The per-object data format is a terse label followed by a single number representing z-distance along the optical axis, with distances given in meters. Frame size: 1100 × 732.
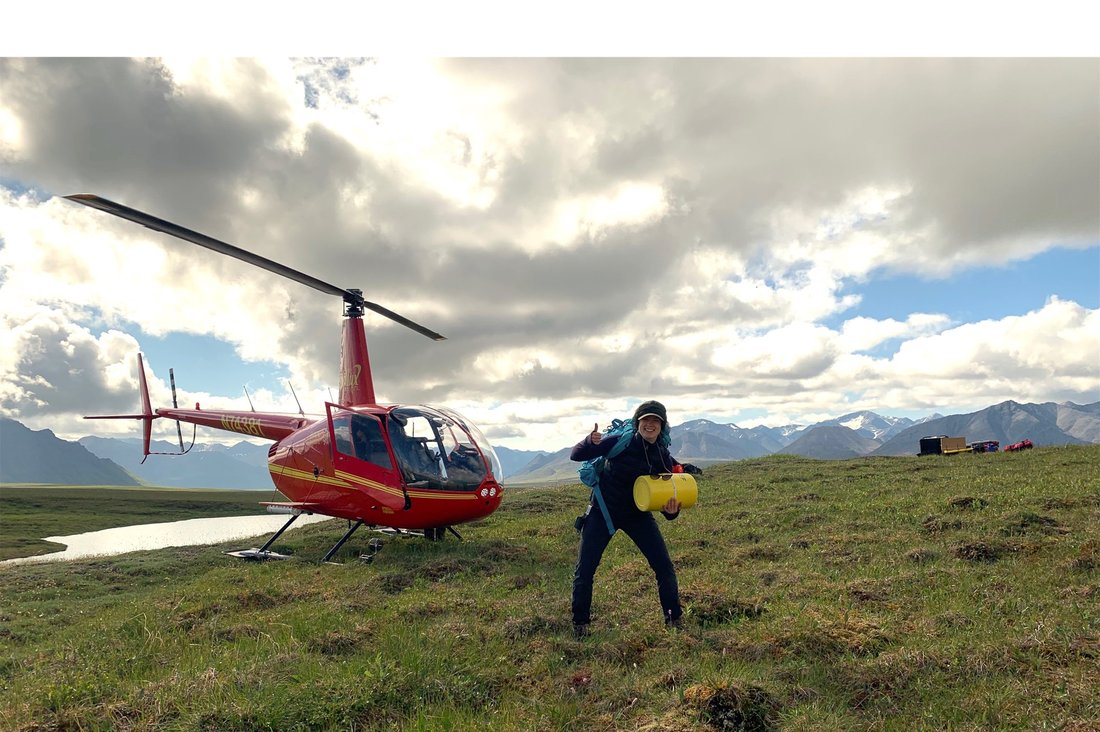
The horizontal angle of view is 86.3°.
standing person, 6.79
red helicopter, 12.48
